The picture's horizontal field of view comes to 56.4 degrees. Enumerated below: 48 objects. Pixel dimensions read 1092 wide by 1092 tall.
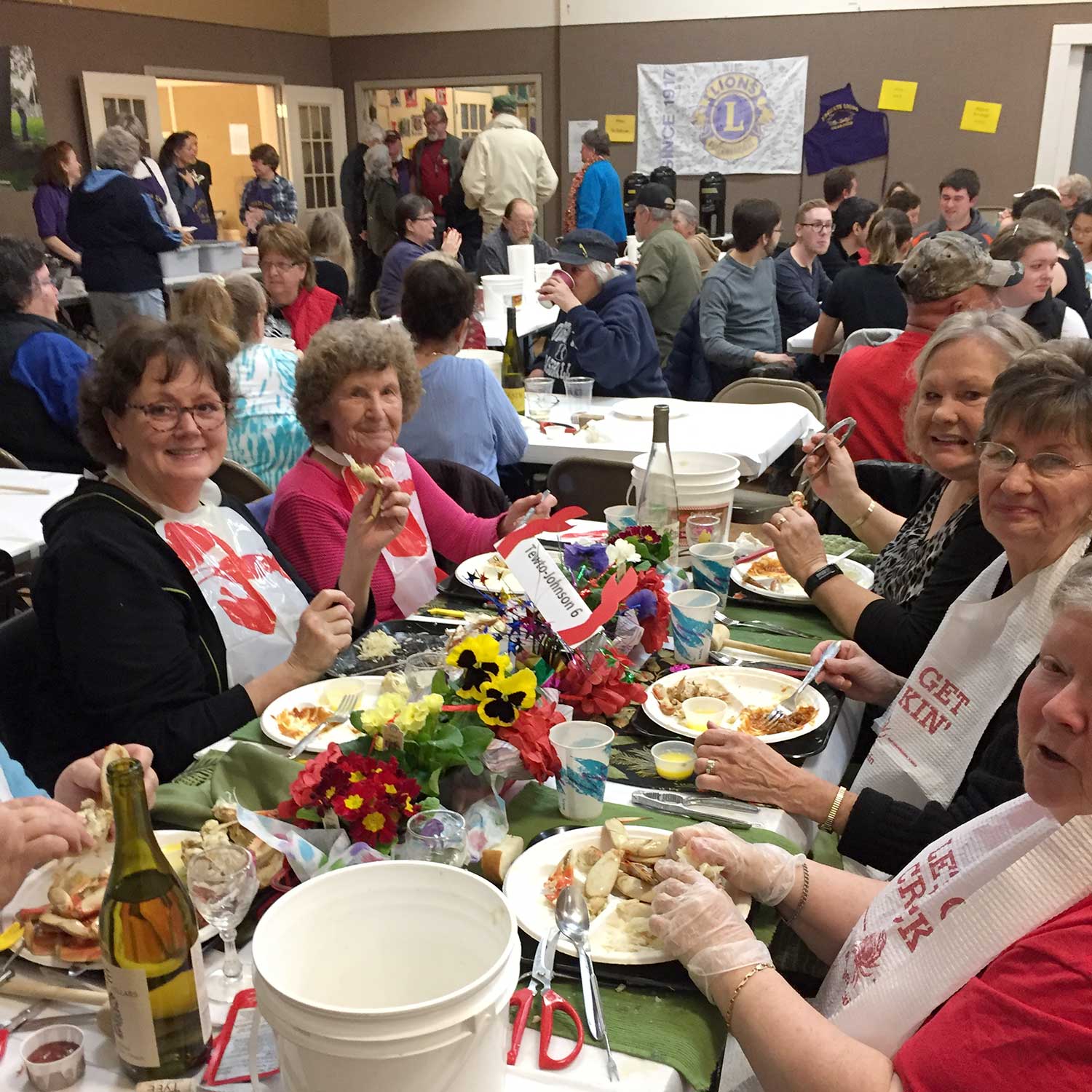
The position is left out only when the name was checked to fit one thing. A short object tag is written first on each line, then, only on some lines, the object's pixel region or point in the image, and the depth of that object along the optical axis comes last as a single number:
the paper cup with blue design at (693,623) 1.88
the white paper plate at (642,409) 4.09
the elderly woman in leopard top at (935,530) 1.98
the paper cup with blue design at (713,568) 2.06
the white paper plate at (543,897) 1.14
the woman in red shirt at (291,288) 5.06
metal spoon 1.04
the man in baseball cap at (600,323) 4.38
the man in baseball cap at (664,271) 5.78
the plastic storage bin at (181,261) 7.58
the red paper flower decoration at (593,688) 1.65
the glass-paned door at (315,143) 11.29
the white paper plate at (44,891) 1.11
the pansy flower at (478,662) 1.36
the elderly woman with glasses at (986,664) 1.49
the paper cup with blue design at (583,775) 1.38
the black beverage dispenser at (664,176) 8.45
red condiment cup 0.97
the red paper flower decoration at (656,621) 1.88
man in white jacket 8.43
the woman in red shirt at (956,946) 0.88
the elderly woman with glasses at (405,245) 6.70
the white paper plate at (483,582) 2.24
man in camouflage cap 3.11
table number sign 1.53
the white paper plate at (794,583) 2.26
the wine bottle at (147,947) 0.96
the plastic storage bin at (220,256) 8.07
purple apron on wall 9.86
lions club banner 10.05
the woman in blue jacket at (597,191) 8.61
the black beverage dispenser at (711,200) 9.25
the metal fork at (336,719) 1.62
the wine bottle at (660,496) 2.18
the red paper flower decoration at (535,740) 1.36
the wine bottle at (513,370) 4.30
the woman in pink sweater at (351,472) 2.43
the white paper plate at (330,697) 1.68
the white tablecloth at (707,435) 3.58
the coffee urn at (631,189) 9.20
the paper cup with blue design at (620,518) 2.21
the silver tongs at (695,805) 1.43
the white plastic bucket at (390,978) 0.78
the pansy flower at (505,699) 1.35
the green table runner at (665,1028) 1.02
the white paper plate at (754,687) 1.73
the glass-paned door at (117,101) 8.95
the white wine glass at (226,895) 1.06
